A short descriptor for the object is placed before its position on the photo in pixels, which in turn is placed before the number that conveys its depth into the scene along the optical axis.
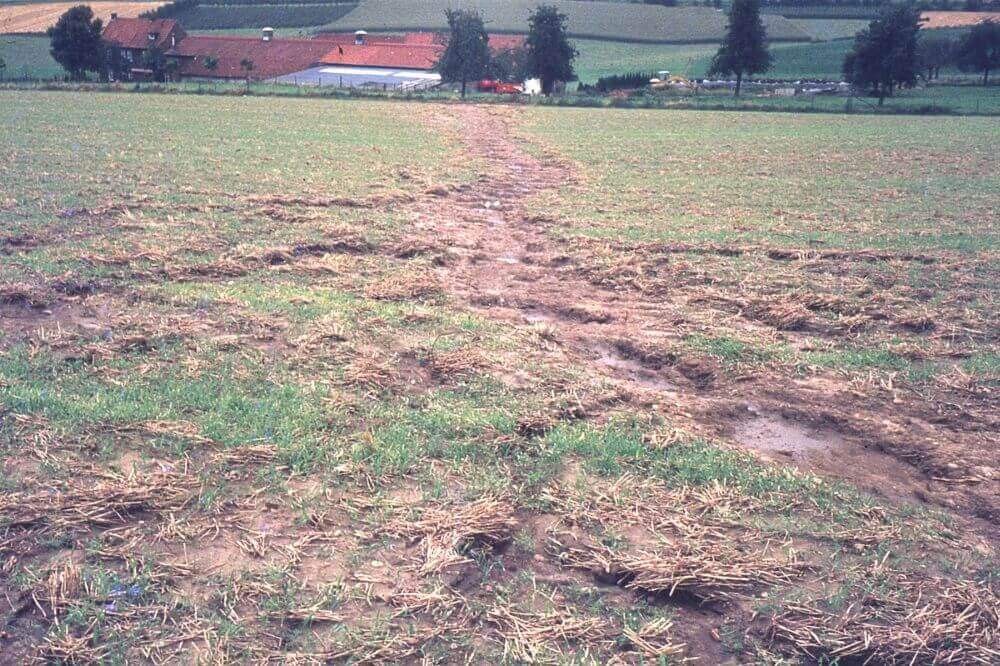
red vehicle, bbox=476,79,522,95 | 74.62
